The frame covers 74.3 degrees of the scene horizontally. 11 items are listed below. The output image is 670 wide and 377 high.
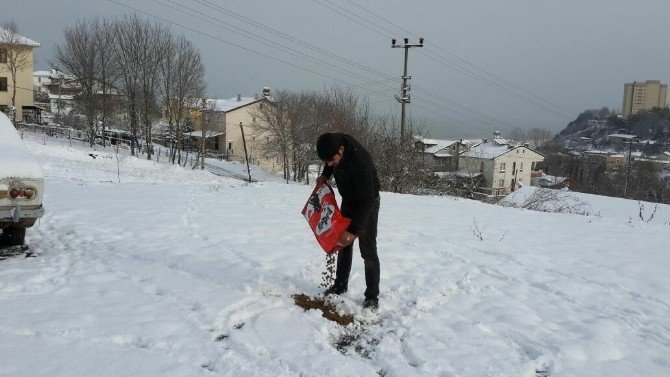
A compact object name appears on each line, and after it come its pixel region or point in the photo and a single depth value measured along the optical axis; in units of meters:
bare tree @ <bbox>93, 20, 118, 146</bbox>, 38.62
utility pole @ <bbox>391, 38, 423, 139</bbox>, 24.05
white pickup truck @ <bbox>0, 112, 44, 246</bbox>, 5.22
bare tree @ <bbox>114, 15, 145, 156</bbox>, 37.72
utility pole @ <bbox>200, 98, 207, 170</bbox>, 39.89
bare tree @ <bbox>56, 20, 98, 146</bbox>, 38.97
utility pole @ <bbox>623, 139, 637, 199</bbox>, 53.16
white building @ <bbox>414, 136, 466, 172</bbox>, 56.99
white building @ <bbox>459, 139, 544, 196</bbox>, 54.53
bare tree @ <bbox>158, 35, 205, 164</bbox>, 39.00
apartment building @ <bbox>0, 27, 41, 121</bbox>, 42.03
